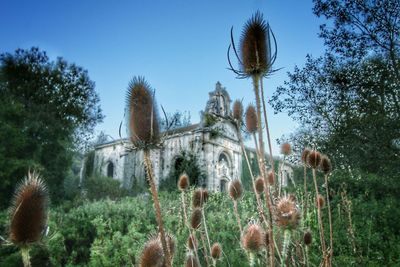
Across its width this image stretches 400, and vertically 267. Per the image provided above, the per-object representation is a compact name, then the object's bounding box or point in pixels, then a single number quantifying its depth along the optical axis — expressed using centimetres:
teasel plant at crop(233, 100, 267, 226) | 289
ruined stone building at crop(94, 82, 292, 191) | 2923
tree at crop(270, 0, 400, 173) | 985
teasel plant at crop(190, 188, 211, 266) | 284
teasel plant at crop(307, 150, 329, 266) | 266
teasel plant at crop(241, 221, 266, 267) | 216
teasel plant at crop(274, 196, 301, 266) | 182
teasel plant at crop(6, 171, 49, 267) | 141
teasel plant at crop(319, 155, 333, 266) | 283
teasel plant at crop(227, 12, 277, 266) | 194
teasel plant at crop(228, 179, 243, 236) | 317
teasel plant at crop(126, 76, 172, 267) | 175
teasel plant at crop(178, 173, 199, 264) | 325
